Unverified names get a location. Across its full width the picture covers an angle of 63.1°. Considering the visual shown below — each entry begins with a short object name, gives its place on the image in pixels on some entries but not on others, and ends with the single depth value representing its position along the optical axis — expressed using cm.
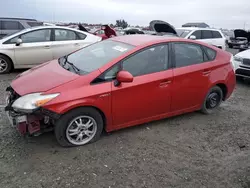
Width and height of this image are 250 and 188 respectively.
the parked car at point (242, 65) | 589
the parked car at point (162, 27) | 888
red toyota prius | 266
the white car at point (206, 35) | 889
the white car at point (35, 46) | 600
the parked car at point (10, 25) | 903
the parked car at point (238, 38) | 1328
